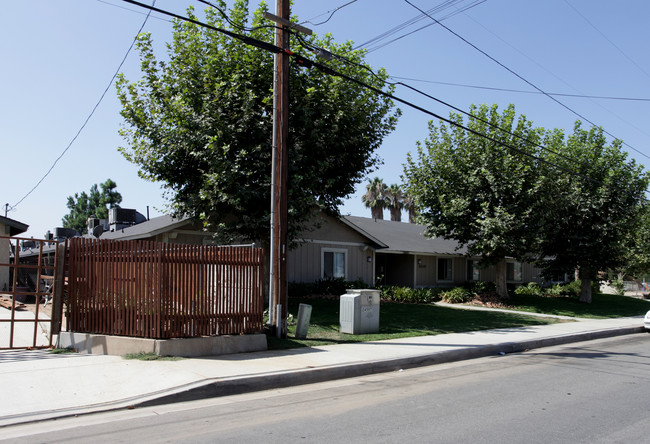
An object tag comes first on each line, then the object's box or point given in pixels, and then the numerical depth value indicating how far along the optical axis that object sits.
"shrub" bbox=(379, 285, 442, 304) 23.44
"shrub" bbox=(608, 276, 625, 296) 41.11
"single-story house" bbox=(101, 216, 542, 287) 19.14
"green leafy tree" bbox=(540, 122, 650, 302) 23.83
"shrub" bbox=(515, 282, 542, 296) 30.98
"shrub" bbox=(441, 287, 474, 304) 25.19
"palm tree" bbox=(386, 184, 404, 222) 53.25
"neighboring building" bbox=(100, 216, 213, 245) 17.75
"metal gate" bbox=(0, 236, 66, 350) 10.12
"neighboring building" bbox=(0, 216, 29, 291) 18.28
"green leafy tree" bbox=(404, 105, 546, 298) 21.78
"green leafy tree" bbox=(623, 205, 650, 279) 33.72
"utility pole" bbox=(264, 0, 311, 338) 11.21
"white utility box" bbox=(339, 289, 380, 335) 12.99
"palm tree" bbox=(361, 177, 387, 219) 52.31
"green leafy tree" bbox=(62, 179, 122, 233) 66.75
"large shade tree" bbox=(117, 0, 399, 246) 14.19
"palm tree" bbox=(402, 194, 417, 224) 54.47
